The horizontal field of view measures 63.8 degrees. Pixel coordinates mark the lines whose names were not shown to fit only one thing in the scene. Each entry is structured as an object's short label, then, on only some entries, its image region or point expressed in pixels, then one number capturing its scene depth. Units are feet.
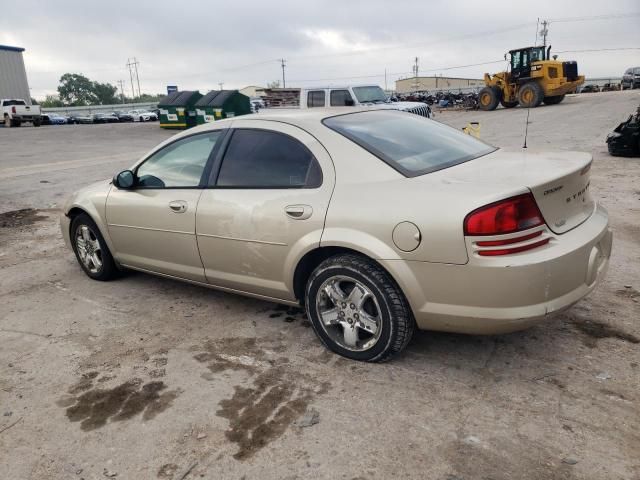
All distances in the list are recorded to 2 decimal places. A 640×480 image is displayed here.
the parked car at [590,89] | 161.38
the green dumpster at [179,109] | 81.71
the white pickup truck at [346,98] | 46.96
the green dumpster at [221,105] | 75.20
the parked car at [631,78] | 136.15
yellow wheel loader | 80.48
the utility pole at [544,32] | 264.11
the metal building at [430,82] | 332.23
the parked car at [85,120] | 151.36
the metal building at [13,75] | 165.48
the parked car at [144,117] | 160.35
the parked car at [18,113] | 112.88
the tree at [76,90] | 369.09
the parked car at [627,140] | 33.09
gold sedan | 8.43
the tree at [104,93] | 374.22
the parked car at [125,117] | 161.27
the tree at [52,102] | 348.18
